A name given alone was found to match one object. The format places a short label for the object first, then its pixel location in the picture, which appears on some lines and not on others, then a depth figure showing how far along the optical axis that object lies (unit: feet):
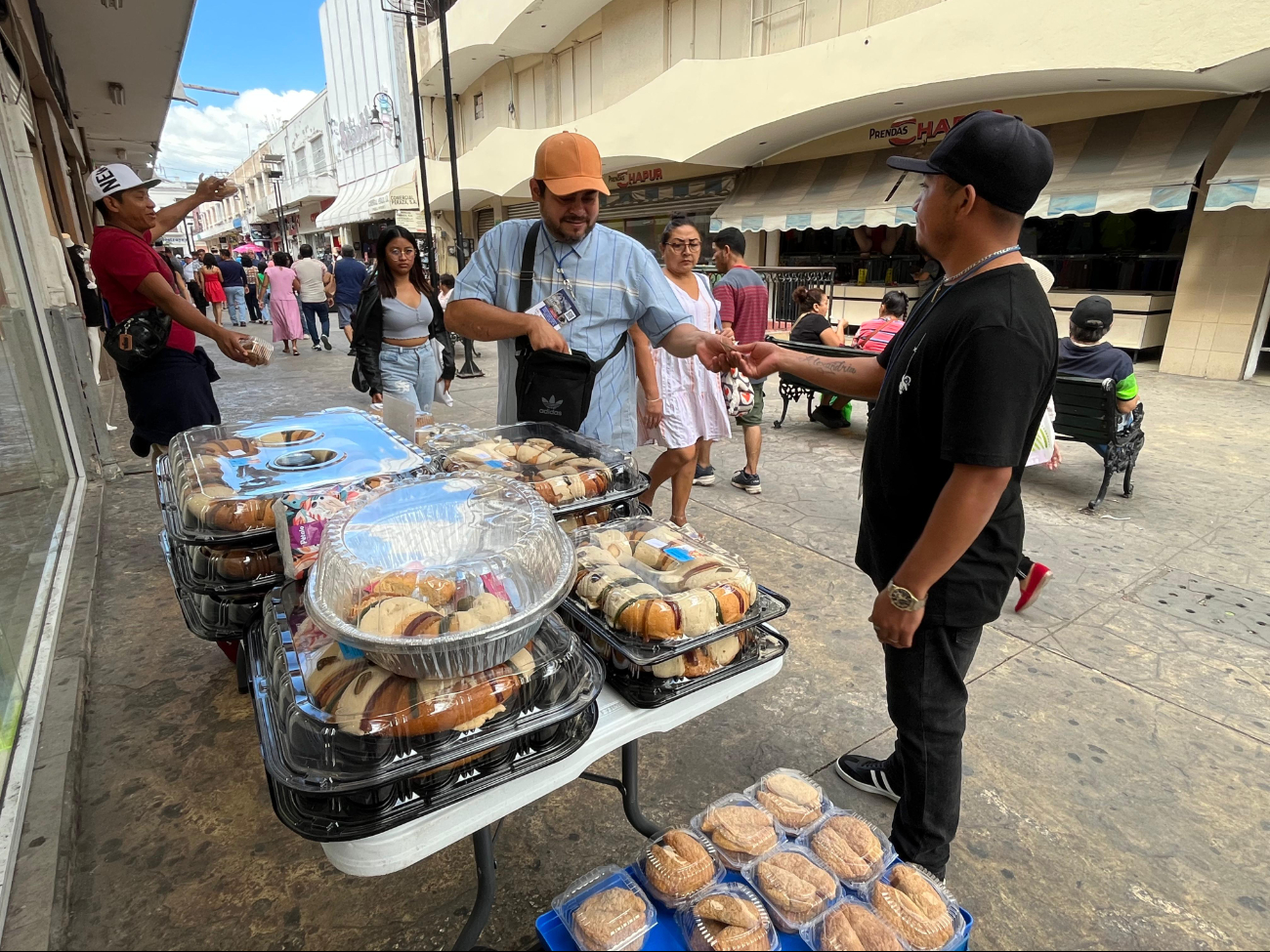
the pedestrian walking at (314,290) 37.19
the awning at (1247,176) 24.88
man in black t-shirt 4.42
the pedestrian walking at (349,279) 30.48
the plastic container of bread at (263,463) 5.57
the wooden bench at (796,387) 20.24
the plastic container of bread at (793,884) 4.05
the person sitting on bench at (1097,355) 14.58
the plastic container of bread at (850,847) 4.33
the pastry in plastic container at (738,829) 4.45
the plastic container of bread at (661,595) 4.40
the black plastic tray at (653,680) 4.39
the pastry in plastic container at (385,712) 3.39
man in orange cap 7.72
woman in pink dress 35.86
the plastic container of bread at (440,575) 3.56
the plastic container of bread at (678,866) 4.18
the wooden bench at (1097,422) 14.60
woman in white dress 13.20
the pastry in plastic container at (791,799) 4.75
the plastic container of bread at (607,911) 3.88
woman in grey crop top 14.87
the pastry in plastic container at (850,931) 3.86
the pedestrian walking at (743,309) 16.37
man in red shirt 9.48
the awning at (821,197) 36.89
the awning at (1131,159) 27.96
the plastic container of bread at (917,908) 3.95
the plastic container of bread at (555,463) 6.47
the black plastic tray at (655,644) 4.27
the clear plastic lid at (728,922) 3.82
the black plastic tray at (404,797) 3.34
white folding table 3.43
